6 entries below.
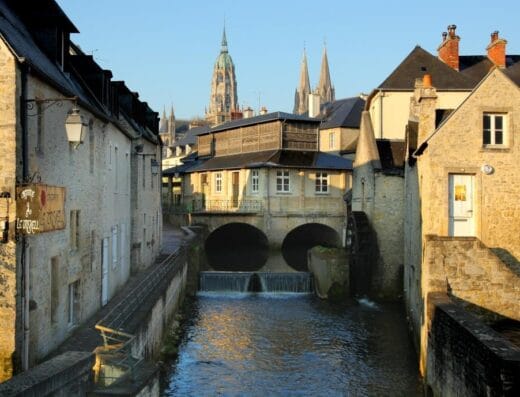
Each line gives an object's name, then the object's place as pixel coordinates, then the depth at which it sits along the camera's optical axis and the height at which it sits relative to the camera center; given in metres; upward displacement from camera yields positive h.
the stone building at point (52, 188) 8.99 +0.22
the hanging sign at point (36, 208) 9.03 -0.14
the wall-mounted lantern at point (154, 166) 25.02 +1.41
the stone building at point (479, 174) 14.38 +0.64
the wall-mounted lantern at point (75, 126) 9.51 +1.19
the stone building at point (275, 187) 37.75 +0.83
